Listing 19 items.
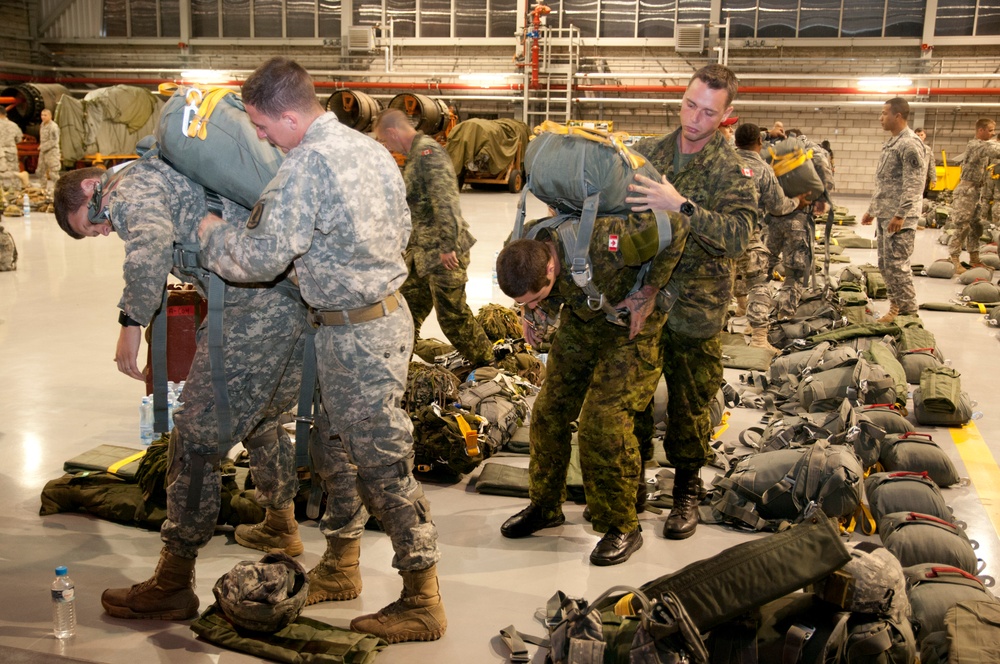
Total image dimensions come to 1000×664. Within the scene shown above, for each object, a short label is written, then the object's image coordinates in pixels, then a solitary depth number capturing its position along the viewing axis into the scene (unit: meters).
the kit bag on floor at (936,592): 3.04
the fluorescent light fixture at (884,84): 21.05
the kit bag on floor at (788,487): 4.02
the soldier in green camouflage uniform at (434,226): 5.82
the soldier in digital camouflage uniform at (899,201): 8.39
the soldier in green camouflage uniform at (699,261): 3.97
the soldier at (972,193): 11.62
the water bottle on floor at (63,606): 3.15
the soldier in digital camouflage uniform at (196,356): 3.17
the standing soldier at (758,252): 7.13
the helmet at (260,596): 3.07
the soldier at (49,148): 17.80
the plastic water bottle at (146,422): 5.26
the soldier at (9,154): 15.14
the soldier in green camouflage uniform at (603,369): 3.54
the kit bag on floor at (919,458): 4.70
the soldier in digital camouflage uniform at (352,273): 2.84
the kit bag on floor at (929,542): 3.56
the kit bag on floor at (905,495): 4.10
